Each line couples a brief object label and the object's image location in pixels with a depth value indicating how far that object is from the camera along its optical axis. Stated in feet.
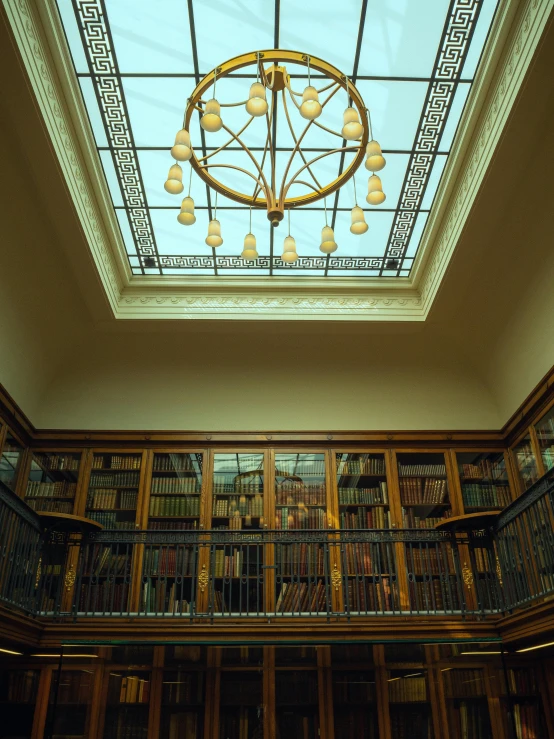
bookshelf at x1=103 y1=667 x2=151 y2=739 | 15.31
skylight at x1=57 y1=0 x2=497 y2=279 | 15.57
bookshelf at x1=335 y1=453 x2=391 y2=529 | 23.84
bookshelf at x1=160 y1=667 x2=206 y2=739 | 15.35
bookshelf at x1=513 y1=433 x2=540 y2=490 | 22.61
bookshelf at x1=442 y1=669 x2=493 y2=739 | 15.28
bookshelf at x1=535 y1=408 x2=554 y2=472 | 21.07
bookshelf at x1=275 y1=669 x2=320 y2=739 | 15.46
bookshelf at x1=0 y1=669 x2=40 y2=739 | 19.42
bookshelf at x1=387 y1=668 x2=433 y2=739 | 15.15
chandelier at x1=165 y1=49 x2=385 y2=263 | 12.17
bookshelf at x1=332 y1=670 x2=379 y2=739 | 15.43
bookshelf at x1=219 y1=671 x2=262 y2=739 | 15.46
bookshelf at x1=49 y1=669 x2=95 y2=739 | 15.72
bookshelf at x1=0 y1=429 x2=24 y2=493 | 22.53
